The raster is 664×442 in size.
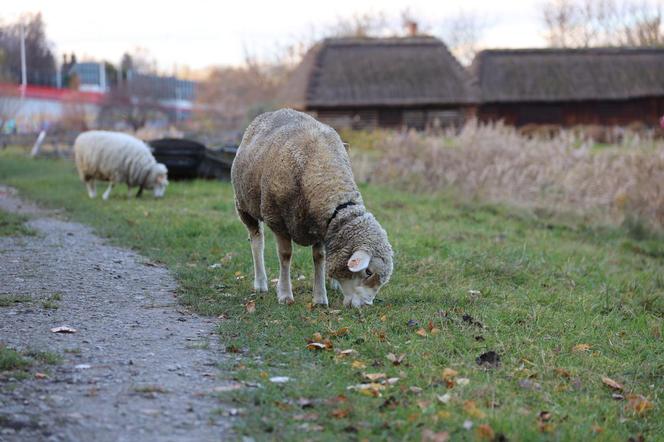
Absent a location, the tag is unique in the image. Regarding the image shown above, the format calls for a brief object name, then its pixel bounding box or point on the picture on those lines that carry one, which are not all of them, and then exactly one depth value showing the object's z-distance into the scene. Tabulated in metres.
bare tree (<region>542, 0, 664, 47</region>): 56.91
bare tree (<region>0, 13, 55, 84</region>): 39.94
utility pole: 38.42
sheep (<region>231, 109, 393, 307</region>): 7.25
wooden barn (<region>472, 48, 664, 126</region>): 41.88
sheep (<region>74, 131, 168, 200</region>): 17.33
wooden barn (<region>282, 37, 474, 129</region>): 38.97
